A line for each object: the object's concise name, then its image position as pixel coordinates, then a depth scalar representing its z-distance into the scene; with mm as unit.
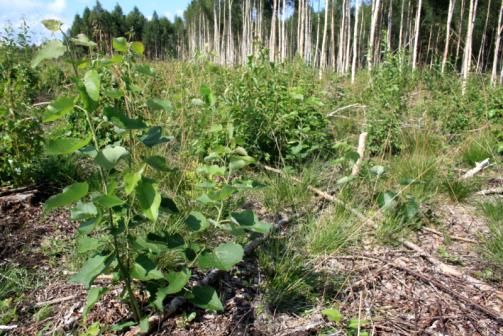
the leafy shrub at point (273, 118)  3244
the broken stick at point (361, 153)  2814
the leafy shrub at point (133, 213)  1174
